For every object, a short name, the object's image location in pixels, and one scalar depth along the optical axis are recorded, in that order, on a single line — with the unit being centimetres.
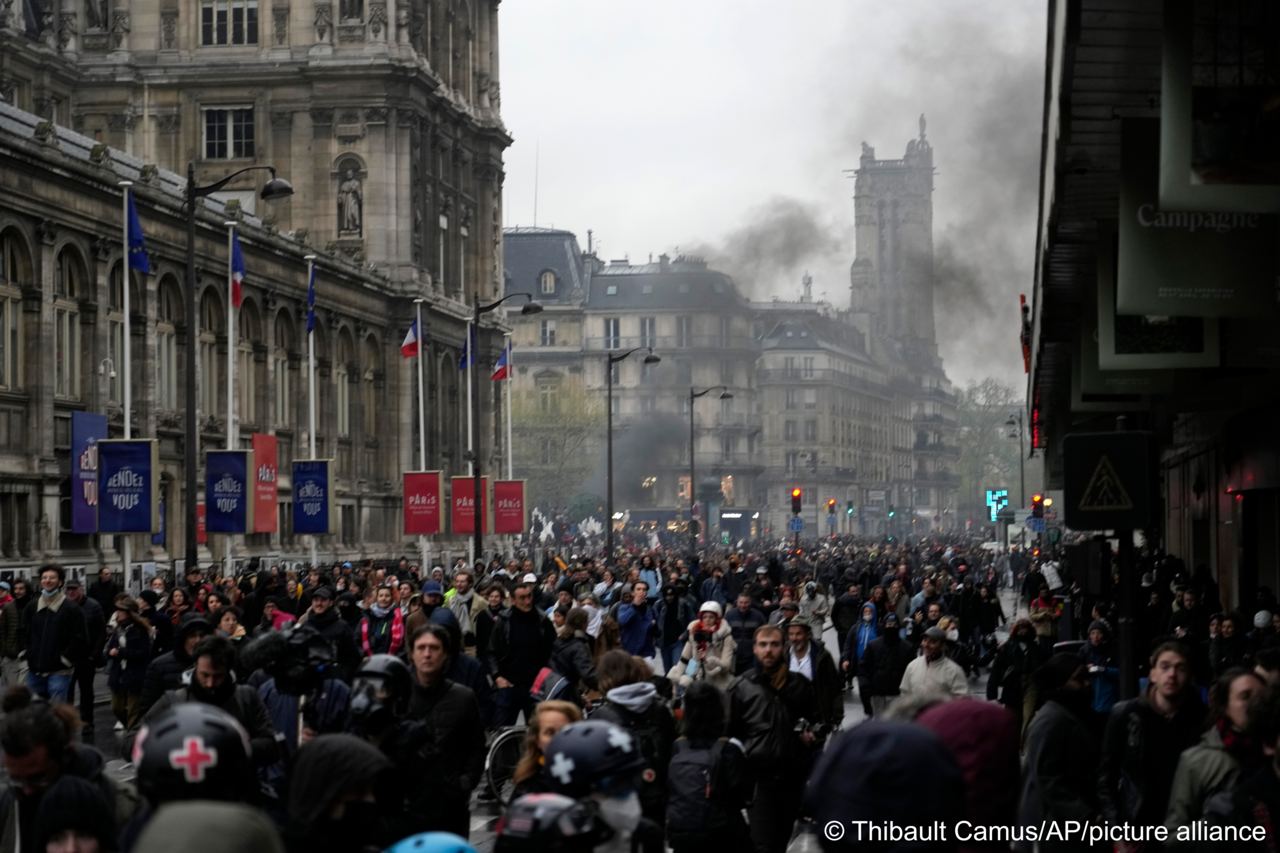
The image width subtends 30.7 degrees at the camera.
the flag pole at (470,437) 6556
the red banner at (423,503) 6112
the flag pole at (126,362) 4188
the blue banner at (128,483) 3788
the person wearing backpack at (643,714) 1100
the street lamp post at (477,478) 5386
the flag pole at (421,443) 6690
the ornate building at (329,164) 6556
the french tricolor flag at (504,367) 7069
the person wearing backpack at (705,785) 1080
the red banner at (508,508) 6788
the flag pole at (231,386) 5041
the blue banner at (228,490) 4250
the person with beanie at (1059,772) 1020
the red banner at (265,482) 4581
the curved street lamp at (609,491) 6725
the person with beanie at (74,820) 782
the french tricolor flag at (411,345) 6319
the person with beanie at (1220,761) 916
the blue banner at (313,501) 5319
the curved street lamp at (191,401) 3488
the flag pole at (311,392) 5972
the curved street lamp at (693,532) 8188
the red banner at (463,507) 6197
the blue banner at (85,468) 4222
